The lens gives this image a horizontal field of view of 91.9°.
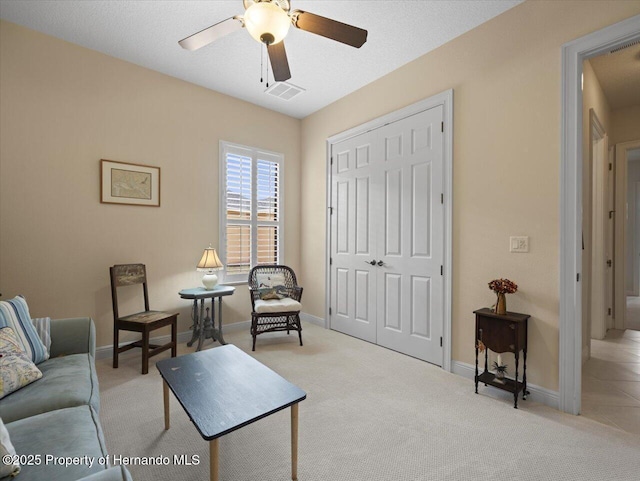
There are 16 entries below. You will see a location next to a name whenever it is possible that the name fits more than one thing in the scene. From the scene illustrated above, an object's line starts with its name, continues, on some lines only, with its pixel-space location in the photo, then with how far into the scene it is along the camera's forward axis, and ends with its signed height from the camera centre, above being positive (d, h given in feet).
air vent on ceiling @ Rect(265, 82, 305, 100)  12.38 +6.28
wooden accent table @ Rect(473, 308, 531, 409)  7.61 -2.41
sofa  3.49 -2.59
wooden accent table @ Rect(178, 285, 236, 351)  11.33 -2.97
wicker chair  11.78 -2.38
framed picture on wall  10.75 +2.06
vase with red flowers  7.80 -1.18
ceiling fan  5.74 +4.26
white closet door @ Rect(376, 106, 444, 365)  10.08 +0.11
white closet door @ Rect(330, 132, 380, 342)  12.36 +0.20
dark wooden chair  9.54 -2.52
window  13.75 +1.51
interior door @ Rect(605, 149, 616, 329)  13.51 -0.11
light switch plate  8.09 -0.03
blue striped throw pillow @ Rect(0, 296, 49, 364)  6.13 -1.79
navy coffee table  4.53 -2.63
